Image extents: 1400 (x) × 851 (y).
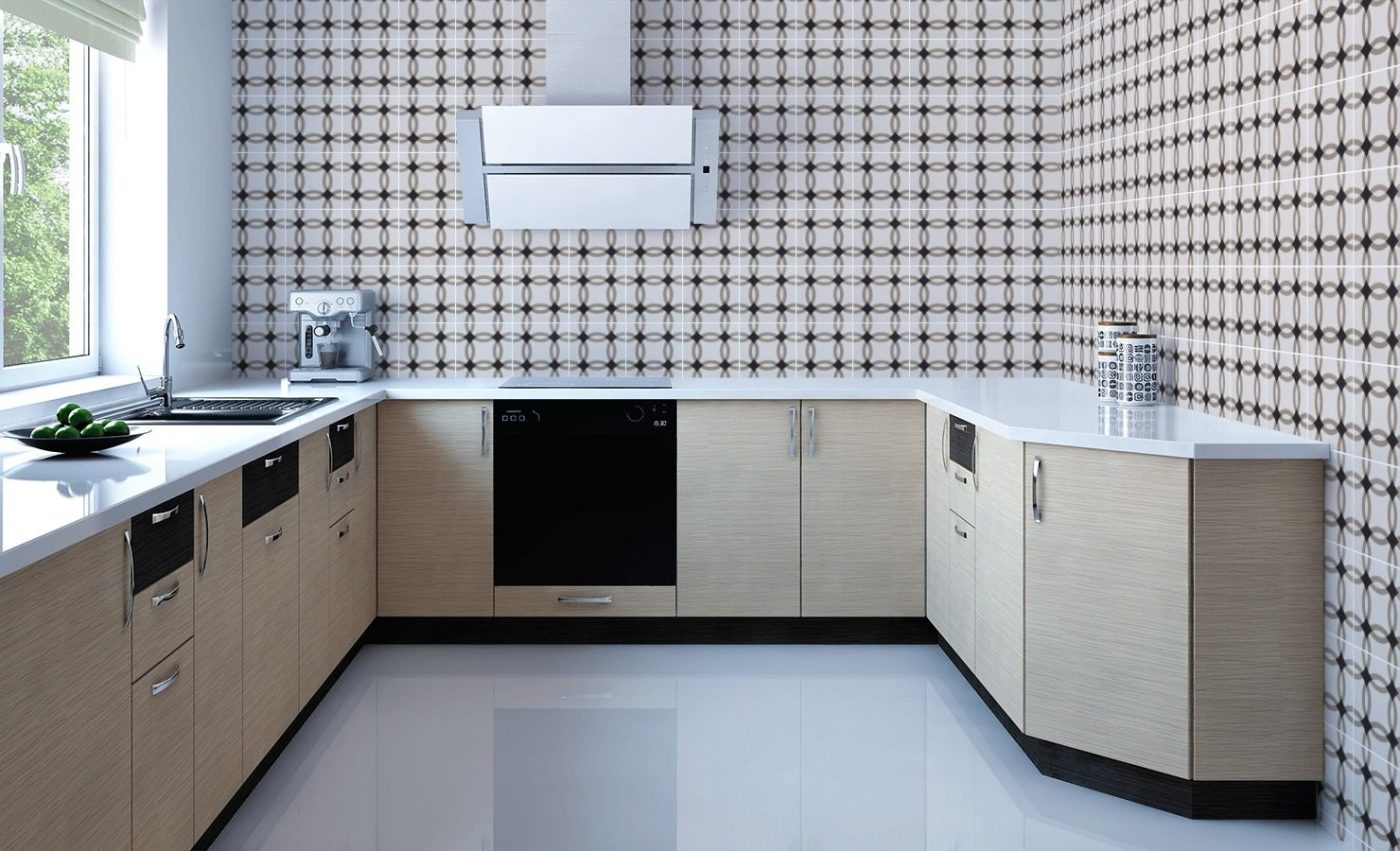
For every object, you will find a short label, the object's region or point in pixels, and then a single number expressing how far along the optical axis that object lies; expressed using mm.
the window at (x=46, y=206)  3465
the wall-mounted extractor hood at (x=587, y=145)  4332
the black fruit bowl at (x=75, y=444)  2598
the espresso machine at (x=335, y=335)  4488
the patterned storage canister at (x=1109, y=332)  3713
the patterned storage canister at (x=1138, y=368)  3596
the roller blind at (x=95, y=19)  3348
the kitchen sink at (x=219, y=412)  3377
